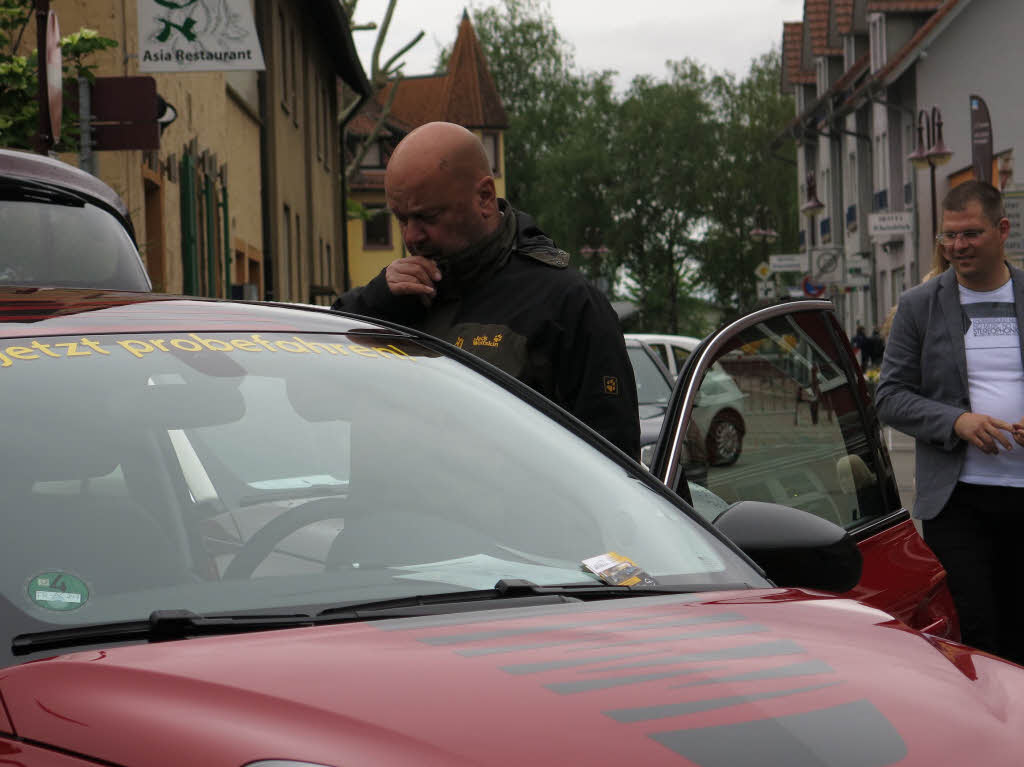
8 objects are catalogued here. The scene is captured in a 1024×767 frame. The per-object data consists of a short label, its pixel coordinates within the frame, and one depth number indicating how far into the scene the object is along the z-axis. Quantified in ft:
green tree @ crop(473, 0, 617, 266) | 230.27
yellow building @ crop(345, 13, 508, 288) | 214.48
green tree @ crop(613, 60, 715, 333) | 227.61
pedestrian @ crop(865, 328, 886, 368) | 130.99
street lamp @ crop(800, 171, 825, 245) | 149.28
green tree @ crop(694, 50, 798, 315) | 225.97
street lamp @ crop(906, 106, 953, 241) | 89.97
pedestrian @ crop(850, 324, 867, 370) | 140.56
